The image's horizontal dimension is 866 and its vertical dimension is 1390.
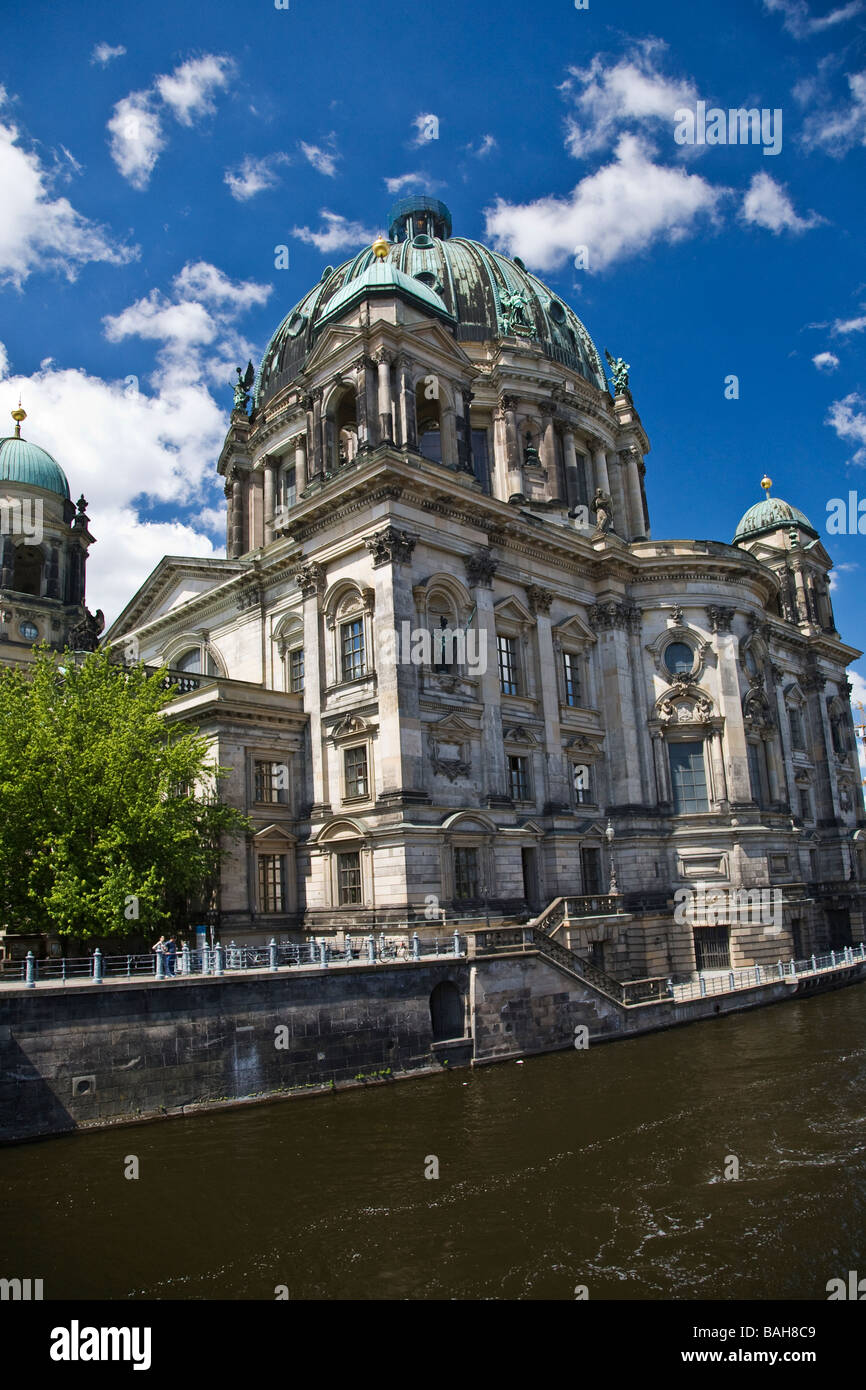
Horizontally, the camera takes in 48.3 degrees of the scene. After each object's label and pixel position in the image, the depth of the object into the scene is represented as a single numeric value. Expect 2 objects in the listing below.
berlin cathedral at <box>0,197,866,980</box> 35.03
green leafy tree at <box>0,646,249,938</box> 26.11
